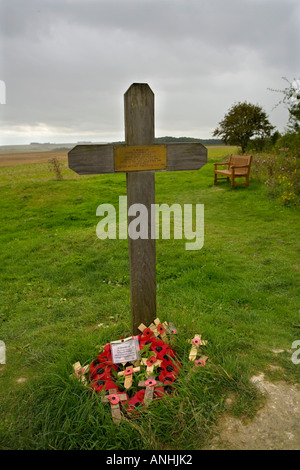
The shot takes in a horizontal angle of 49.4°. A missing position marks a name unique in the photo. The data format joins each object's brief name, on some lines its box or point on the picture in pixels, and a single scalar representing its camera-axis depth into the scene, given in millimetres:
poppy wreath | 2559
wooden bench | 11867
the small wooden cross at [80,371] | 2645
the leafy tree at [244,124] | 23219
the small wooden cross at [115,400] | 2365
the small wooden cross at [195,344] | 2865
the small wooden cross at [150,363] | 2715
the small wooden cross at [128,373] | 2664
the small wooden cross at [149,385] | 2520
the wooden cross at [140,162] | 2779
